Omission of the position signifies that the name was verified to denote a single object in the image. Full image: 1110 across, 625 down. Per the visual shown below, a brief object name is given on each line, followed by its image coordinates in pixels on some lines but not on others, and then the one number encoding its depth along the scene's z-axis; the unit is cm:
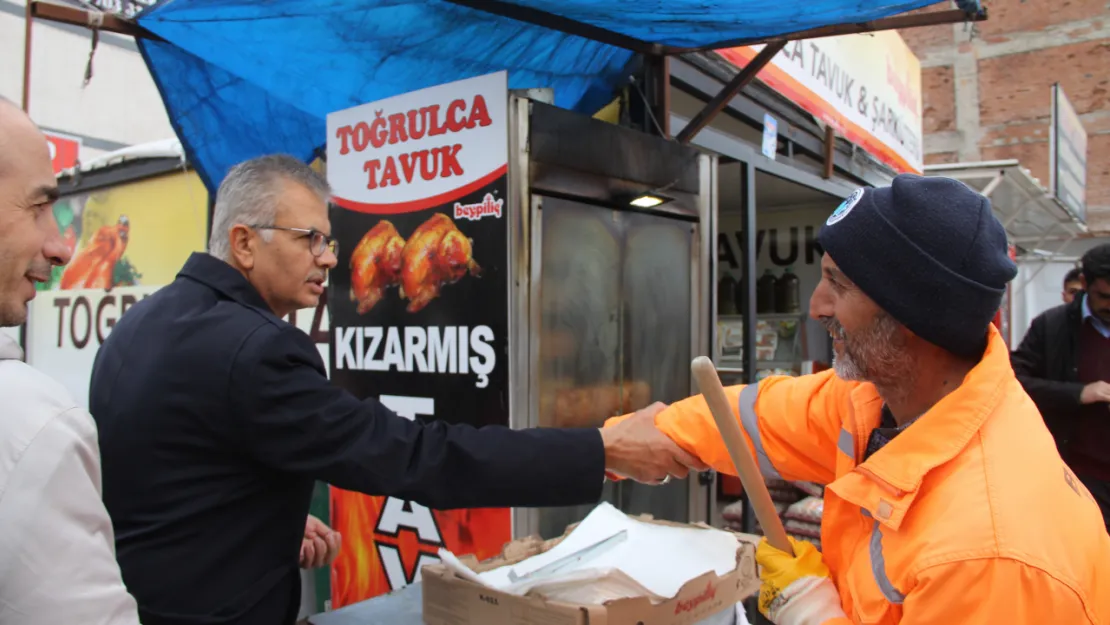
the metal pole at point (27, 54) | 310
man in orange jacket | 120
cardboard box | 186
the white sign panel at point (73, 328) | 613
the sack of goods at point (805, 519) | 526
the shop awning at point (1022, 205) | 891
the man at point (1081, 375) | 363
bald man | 95
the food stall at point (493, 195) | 312
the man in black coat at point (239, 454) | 171
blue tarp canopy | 279
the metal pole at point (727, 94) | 344
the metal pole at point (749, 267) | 470
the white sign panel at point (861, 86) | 500
